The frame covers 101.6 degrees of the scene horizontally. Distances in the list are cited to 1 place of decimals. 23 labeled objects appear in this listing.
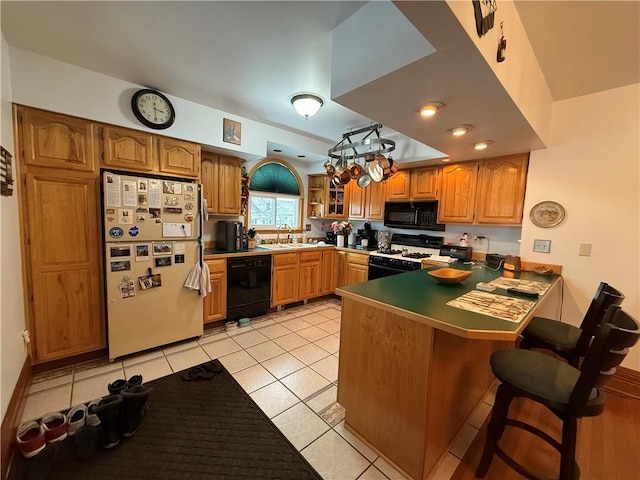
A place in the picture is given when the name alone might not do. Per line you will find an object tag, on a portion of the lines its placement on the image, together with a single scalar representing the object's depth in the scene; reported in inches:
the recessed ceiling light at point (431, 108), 66.6
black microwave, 141.0
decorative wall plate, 100.3
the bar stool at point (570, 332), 63.2
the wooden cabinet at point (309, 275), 155.3
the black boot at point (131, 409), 64.1
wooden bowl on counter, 74.4
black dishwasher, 126.6
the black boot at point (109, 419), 60.4
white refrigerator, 90.0
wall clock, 93.8
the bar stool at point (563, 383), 43.2
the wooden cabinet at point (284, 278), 142.9
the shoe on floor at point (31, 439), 57.5
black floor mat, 55.9
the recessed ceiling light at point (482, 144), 95.6
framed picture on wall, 116.0
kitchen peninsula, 51.4
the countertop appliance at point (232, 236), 129.6
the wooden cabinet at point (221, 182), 126.2
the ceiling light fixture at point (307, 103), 95.7
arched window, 161.3
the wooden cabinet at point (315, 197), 187.0
